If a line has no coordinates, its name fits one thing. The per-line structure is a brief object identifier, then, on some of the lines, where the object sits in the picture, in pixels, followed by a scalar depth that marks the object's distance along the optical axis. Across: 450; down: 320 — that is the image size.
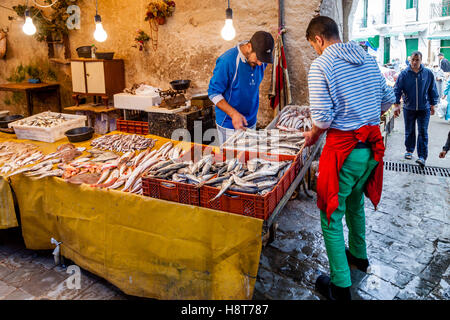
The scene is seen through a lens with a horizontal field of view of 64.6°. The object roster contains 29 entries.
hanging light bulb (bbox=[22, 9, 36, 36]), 6.34
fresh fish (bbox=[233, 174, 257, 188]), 2.77
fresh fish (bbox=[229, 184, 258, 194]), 2.75
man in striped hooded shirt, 2.95
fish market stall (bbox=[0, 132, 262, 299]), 2.89
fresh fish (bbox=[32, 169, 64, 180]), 3.75
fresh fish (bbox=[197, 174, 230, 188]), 2.89
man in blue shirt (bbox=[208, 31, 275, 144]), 4.08
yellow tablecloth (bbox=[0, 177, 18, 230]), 3.97
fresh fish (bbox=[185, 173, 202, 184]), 2.95
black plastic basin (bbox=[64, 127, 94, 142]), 4.97
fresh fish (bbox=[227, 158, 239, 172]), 3.15
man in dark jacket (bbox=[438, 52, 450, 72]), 15.07
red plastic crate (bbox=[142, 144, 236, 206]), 2.95
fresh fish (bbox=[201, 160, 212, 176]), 3.09
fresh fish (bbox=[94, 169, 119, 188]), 3.42
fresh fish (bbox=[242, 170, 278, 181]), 2.95
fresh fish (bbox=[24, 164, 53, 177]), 3.83
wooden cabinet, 7.93
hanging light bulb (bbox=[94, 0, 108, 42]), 6.15
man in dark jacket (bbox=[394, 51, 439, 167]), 7.41
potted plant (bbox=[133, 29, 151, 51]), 7.84
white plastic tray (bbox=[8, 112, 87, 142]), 5.05
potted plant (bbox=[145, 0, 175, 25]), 7.32
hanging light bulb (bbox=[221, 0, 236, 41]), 5.15
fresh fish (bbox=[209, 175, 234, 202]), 2.76
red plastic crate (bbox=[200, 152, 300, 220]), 2.71
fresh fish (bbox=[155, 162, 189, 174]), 3.15
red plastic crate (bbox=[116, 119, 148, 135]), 5.45
